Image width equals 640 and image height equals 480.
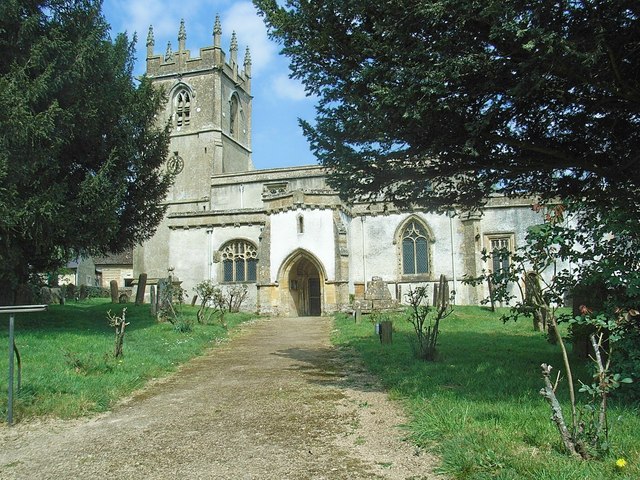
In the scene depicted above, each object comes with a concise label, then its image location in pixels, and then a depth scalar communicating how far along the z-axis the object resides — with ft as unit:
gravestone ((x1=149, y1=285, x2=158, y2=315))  62.79
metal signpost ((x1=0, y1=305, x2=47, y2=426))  20.48
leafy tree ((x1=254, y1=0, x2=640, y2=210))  18.26
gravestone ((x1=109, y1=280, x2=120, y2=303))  97.30
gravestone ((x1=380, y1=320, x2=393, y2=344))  41.52
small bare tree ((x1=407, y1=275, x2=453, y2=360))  32.17
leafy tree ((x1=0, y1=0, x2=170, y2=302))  40.47
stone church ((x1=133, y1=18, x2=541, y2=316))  82.38
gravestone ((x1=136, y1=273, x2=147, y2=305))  85.56
